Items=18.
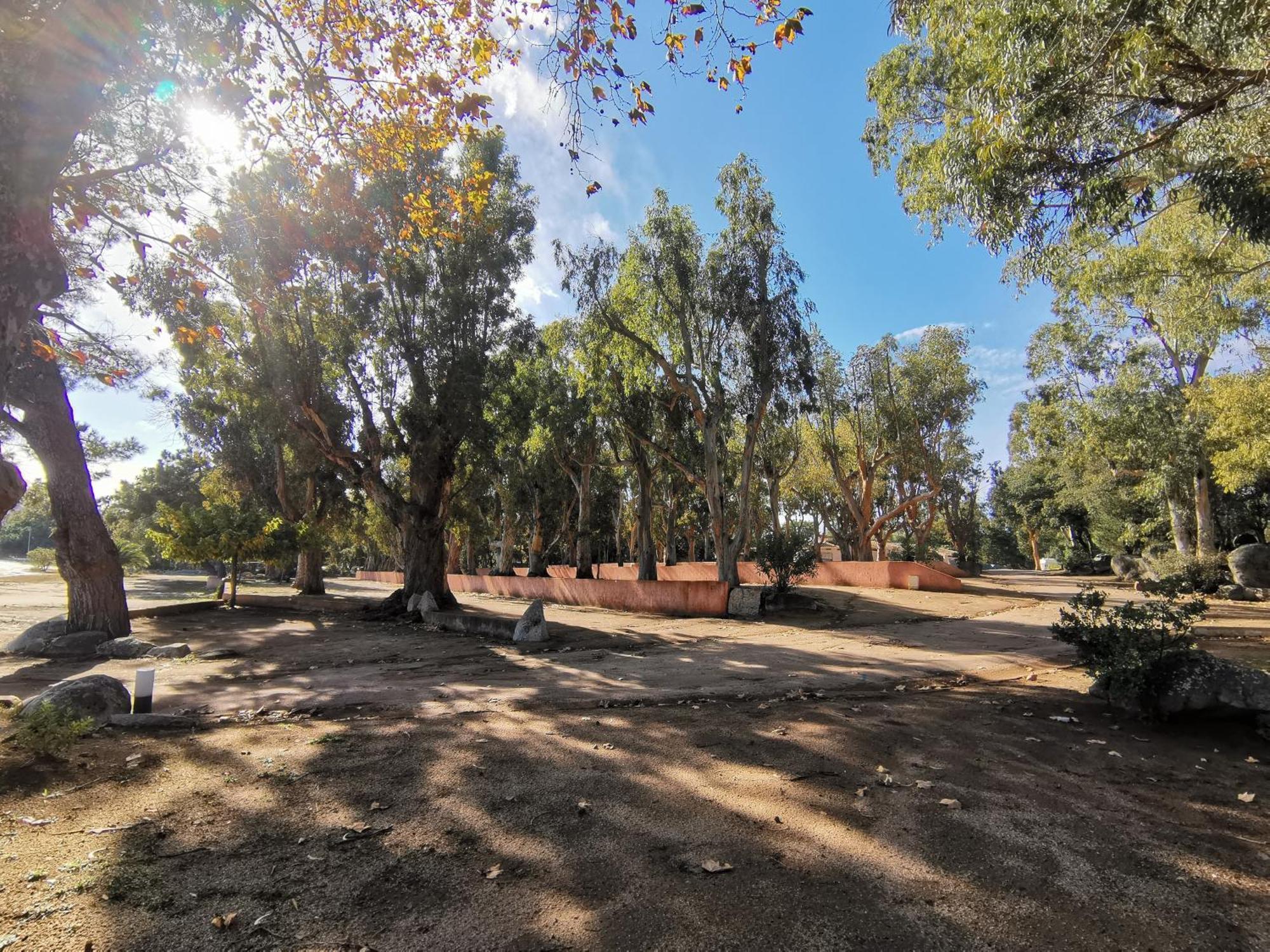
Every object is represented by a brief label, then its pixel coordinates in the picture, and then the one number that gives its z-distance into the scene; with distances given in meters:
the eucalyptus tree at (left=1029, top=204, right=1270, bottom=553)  12.05
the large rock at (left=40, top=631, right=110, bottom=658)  10.02
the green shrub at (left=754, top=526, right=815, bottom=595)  17.56
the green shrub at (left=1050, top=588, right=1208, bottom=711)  5.18
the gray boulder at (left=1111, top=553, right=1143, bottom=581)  26.36
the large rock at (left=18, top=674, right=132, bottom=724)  4.64
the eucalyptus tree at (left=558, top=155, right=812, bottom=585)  16.88
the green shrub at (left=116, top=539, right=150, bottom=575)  27.33
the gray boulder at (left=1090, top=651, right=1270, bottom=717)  4.80
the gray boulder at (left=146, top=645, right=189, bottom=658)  10.09
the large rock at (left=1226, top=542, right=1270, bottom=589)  17.48
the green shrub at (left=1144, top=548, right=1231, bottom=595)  17.83
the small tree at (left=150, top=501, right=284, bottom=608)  16.73
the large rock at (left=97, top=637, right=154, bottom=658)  10.21
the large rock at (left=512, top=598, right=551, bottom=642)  12.01
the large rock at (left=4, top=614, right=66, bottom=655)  10.20
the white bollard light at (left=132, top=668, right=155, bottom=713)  5.20
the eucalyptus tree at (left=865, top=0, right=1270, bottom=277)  6.04
